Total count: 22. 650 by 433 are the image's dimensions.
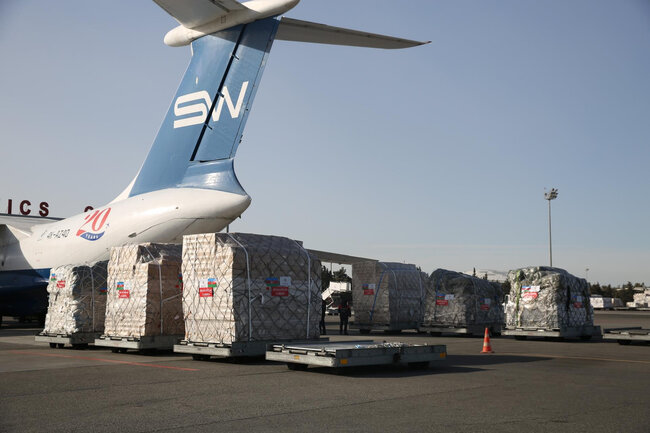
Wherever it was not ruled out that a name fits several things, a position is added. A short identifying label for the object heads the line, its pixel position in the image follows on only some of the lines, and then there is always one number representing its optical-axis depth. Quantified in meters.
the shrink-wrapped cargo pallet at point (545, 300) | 20.92
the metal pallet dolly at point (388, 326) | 25.28
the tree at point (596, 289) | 110.94
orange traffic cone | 16.00
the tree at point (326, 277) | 92.11
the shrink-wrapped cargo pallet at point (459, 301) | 23.19
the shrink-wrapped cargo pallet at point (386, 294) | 25.45
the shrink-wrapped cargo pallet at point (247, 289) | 12.90
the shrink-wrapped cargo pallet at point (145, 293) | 14.91
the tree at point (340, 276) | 106.62
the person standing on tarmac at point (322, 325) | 22.91
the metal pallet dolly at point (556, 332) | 20.73
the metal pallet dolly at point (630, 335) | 18.61
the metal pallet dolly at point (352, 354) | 10.81
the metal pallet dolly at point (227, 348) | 12.63
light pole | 58.31
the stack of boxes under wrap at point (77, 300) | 16.80
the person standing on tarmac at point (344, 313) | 25.33
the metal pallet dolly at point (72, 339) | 16.64
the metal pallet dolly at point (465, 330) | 23.03
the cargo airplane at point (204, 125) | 18.64
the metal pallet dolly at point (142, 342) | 14.68
